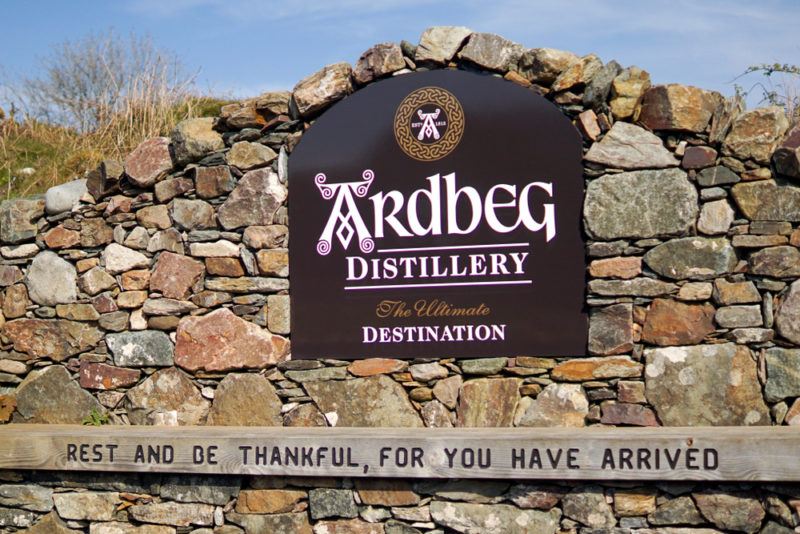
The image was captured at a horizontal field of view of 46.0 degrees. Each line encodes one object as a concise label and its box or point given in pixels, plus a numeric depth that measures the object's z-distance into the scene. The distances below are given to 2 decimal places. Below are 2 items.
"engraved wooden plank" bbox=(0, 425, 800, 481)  5.09
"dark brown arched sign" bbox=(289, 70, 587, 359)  5.67
